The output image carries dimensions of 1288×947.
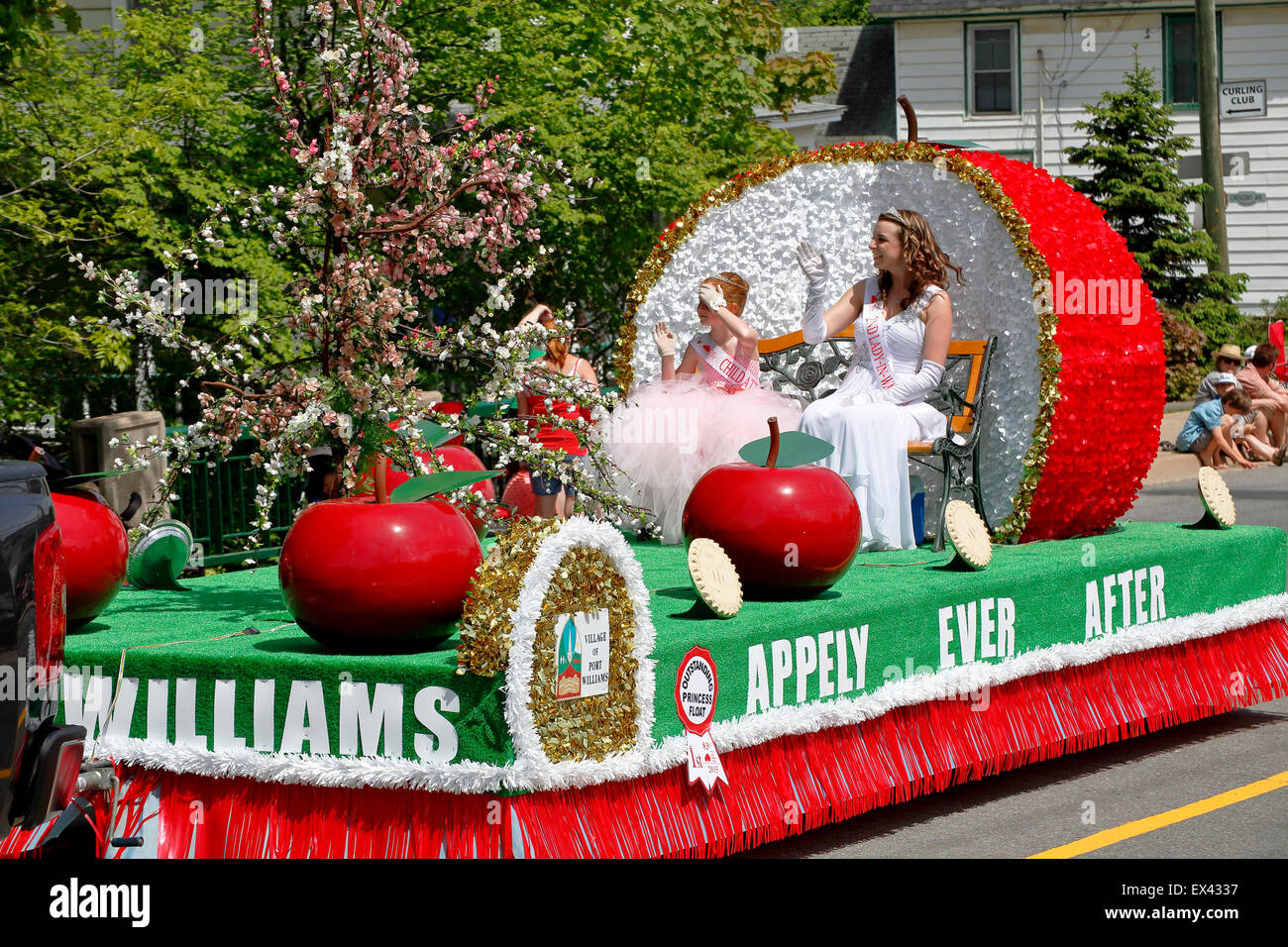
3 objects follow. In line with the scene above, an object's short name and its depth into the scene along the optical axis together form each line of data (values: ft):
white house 96.37
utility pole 72.13
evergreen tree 83.87
